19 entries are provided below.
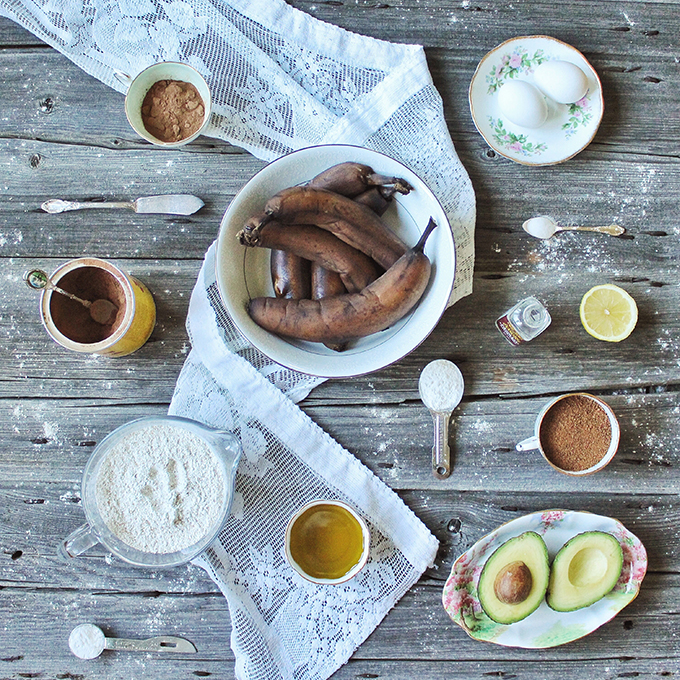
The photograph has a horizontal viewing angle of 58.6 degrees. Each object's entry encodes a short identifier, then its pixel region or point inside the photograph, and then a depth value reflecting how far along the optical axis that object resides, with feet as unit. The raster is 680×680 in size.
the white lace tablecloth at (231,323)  3.59
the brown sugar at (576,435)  3.51
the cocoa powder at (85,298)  3.35
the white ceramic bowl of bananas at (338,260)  3.14
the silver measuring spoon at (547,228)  3.63
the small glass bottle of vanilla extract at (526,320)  3.53
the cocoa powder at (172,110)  3.58
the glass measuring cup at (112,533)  3.29
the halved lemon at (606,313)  3.56
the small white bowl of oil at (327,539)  3.47
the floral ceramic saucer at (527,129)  3.63
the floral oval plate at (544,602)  3.54
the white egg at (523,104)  3.47
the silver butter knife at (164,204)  3.61
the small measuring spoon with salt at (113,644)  3.67
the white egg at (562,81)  3.48
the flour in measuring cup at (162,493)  3.31
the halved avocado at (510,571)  3.39
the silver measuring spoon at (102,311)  3.46
